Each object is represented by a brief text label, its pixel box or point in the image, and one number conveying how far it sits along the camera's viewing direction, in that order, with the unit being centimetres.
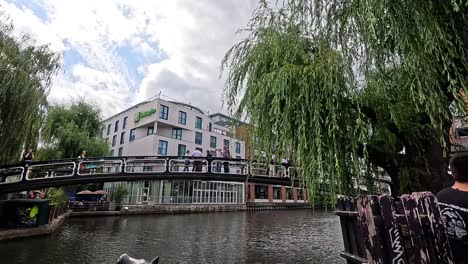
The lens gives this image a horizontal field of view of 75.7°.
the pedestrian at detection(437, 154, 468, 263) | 203
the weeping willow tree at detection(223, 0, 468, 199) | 398
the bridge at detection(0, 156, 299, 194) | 1160
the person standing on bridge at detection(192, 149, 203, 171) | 1346
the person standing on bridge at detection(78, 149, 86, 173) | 1285
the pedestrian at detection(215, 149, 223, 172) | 1407
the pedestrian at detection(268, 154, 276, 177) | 1270
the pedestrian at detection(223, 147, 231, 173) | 1394
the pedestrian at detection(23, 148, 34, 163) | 1217
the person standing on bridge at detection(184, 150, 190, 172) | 1328
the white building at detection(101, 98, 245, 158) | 3631
